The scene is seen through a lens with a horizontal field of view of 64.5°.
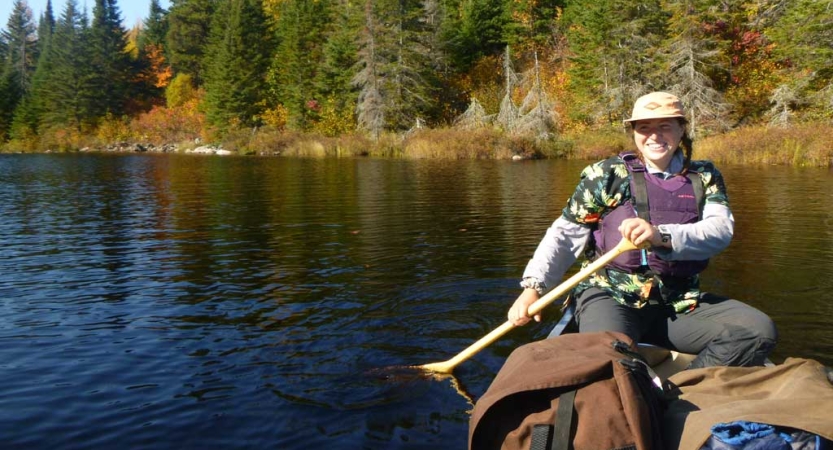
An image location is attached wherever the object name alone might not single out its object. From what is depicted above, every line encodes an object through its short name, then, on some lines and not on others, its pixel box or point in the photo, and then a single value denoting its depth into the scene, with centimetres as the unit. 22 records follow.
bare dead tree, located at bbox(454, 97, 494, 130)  3899
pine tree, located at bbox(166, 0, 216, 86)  6794
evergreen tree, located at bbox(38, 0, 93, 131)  6156
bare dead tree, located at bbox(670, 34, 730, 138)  3341
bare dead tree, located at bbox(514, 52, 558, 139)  3631
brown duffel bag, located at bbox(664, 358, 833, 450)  236
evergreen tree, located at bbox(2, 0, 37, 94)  8250
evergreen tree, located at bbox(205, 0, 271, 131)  5281
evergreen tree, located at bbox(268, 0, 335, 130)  5138
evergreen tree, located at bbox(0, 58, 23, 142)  6425
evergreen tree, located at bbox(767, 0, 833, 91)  2670
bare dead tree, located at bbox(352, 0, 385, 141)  4262
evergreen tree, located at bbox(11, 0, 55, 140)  6116
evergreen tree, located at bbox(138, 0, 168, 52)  7786
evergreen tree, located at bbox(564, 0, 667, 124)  3741
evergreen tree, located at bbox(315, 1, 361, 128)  4775
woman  362
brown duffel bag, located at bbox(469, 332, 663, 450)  242
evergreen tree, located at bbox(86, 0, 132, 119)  6350
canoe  363
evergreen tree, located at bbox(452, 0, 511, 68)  5012
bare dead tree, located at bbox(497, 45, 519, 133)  3759
